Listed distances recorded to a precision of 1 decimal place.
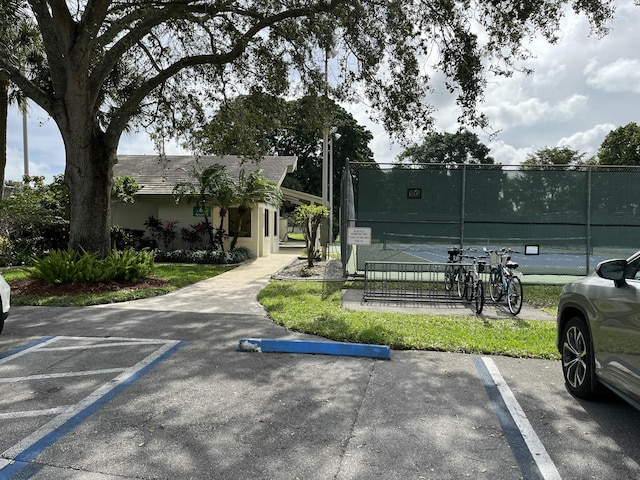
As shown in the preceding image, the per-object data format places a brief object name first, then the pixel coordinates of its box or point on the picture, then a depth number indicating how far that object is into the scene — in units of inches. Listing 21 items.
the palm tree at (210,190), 635.5
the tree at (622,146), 1603.1
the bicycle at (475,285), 319.9
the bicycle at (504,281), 317.1
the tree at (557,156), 2073.1
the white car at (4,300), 236.2
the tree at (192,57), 369.7
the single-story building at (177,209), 749.3
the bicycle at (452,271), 388.8
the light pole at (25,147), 1169.4
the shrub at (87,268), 397.4
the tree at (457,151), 2336.4
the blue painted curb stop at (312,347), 219.5
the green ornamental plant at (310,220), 567.2
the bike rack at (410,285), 367.9
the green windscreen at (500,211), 456.4
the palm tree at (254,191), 641.6
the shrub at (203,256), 652.7
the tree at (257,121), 468.8
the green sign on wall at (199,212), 700.6
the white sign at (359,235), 428.5
